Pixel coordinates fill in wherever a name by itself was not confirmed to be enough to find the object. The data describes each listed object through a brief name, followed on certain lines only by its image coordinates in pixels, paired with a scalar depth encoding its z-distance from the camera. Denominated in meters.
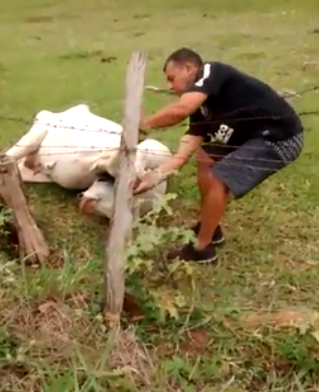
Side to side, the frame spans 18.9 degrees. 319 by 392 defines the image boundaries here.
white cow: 5.32
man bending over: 4.80
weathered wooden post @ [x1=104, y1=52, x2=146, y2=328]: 4.00
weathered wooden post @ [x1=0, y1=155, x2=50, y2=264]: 4.79
